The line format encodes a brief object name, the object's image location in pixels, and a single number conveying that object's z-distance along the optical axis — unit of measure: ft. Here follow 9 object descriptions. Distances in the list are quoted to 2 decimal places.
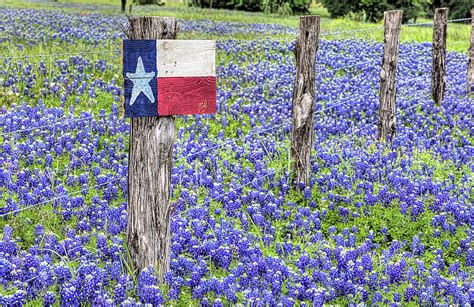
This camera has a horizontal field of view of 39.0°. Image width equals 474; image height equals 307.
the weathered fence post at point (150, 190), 13.65
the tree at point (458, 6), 106.83
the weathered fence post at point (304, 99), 21.62
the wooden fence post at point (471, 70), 38.34
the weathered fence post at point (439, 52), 34.47
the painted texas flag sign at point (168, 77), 12.87
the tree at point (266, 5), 100.71
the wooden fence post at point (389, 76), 27.25
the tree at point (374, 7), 92.99
